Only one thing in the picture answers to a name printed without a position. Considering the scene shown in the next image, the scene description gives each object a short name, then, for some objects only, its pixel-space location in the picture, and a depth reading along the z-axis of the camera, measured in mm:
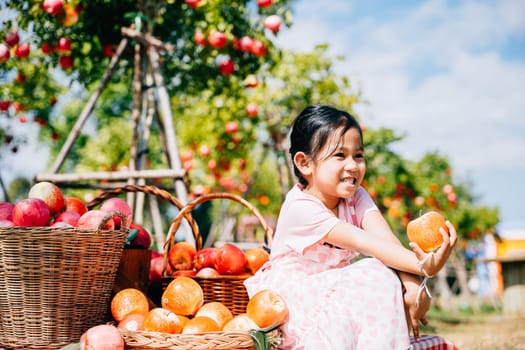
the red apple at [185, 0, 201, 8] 4453
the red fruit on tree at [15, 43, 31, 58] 4488
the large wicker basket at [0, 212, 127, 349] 1977
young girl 1892
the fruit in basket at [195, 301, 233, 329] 2154
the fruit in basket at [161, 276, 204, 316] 2270
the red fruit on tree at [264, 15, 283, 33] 4754
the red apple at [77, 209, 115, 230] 2207
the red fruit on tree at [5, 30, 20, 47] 4375
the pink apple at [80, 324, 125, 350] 1858
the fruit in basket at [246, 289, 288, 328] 2006
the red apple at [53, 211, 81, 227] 2260
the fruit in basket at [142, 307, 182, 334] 1995
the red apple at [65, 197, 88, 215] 2535
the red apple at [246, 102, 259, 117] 6594
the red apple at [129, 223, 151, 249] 2600
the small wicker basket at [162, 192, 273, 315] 2488
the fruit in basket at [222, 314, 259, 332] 2025
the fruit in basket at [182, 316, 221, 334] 2000
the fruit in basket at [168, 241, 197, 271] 2852
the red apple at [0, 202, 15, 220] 2250
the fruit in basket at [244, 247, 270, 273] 2695
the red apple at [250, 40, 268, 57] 4781
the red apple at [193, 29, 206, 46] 4729
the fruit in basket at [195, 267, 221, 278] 2609
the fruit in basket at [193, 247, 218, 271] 2752
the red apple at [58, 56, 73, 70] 4832
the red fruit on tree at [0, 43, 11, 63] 4164
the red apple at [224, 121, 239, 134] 6859
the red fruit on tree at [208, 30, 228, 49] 4648
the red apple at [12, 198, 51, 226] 2113
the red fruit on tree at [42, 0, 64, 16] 3984
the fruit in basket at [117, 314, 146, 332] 2062
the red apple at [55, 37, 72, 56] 4527
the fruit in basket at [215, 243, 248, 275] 2652
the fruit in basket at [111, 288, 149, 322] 2211
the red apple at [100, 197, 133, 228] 2442
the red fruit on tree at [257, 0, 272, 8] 4680
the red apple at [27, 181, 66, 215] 2361
